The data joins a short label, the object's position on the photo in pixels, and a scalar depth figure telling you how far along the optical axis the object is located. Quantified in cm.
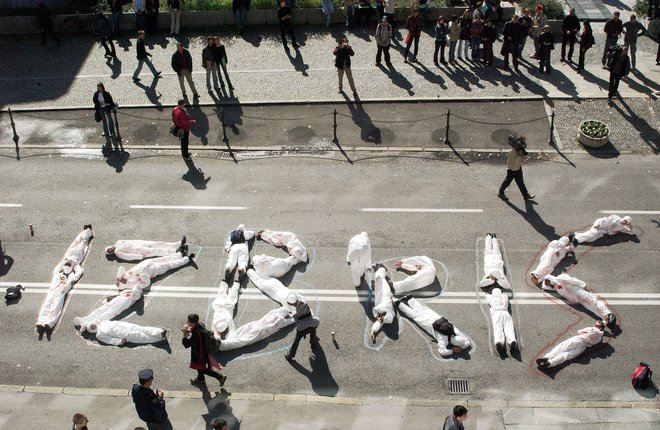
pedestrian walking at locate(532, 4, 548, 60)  2519
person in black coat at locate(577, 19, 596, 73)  2402
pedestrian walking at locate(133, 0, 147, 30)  2688
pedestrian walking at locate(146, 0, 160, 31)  2709
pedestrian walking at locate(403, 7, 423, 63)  2434
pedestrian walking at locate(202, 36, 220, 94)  2350
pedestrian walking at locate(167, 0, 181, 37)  2661
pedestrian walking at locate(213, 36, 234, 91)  2359
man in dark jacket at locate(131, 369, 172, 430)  1224
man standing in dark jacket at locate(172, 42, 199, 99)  2273
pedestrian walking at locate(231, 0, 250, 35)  2688
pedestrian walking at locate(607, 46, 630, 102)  2222
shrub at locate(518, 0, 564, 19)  2705
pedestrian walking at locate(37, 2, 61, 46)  2667
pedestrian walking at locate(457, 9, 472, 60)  2473
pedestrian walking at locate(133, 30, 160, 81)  2402
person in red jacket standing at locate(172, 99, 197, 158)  2039
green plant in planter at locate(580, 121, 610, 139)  2089
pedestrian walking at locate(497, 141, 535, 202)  1822
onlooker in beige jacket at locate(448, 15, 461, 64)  2448
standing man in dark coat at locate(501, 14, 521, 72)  2389
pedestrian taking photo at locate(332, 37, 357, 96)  2277
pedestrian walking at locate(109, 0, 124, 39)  2717
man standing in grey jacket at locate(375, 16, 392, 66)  2412
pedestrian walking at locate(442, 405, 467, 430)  1136
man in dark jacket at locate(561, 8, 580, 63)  2456
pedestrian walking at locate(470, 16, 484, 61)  2441
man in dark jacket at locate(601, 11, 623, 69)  2377
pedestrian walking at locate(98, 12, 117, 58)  2552
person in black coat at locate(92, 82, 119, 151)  2142
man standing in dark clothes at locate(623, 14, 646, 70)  2355
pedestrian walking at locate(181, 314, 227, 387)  1311
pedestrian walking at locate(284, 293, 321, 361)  1400
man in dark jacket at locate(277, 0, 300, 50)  2572
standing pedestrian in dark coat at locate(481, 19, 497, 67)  2419
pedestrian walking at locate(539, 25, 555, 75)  2364
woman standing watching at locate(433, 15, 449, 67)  2439
